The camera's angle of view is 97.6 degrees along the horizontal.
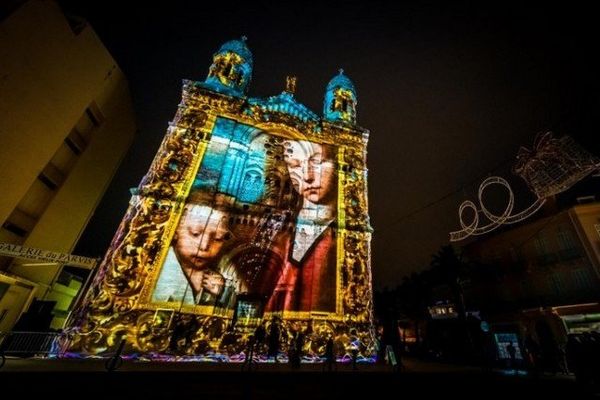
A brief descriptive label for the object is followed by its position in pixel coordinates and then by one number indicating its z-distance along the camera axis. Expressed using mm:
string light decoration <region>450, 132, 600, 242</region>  9398
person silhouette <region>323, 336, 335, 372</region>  8289
